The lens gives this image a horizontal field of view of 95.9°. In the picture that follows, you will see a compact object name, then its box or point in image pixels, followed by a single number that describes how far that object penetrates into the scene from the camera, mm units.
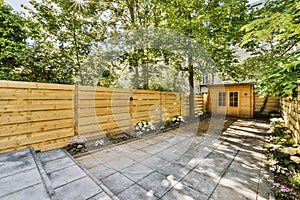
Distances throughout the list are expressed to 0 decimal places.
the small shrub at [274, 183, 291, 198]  1837
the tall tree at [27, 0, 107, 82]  4348
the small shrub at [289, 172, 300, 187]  1973
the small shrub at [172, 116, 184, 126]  6403
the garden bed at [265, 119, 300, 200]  1899
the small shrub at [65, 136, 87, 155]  3191
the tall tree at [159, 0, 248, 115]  4723
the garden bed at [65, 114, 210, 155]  3335
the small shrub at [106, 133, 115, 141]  4035
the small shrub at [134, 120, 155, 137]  4791
